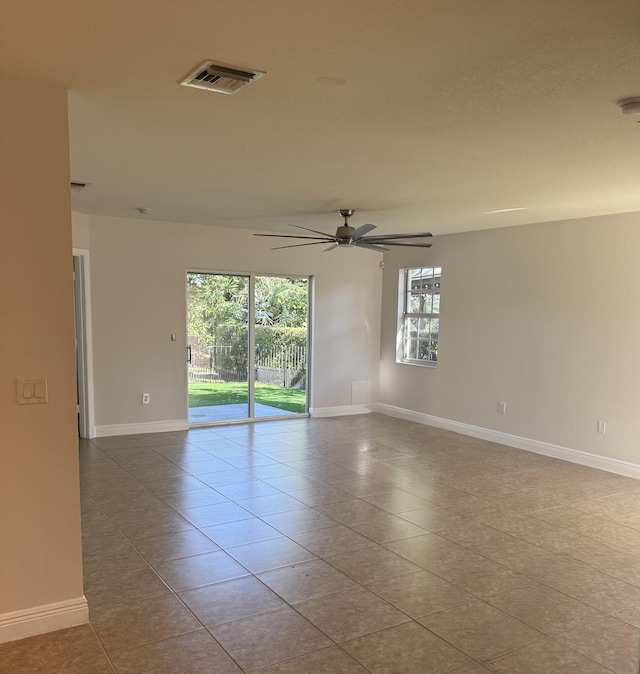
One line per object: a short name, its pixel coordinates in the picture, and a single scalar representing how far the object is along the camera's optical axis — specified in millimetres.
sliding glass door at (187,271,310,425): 6891
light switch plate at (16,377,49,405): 2422
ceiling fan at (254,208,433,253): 4943
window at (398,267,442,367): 7305
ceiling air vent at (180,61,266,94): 2171
